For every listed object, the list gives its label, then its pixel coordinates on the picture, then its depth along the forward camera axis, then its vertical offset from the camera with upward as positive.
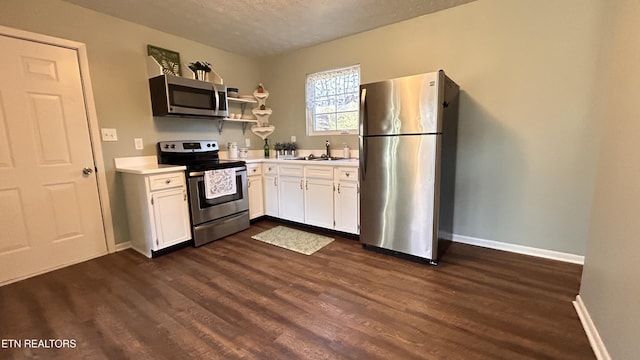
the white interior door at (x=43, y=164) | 2.21 -0.09
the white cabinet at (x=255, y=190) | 3.59 -0.59
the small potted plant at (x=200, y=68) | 3.25 +1.00
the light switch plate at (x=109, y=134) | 2.73 +0.18
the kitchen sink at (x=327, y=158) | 3.46 -0.18
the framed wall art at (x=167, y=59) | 3.02 +1.08
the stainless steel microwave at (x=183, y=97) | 2.90 +0.61
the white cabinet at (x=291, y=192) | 3.40 -0.61
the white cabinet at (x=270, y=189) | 3.65 -0.59
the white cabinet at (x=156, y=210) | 2.61 -0.62
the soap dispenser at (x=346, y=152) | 3.53 -0.10
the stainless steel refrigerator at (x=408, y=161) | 2.26 -0.16
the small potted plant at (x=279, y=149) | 4.07 -0.04
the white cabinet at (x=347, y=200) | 2.94 -0.63
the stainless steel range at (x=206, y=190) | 2.90 -0.49
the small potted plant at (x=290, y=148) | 4.05 -0.03
